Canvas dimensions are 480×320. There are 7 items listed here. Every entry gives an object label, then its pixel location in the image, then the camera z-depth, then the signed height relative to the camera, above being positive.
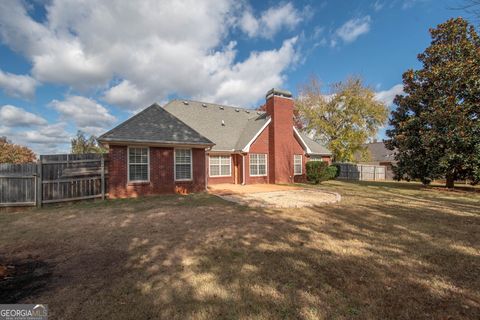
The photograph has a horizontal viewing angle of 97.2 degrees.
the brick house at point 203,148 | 10.98 +0.92
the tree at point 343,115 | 25.53 +5.71
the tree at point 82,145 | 30.50 +2.60
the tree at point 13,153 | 22.56 +1.23
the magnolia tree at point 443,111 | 12.28 +3.02
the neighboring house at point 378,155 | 36.97 +0.95
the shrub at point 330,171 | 18.00 -0.95
